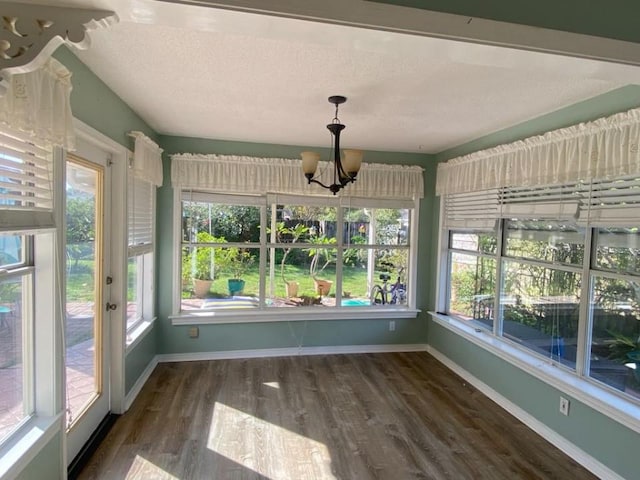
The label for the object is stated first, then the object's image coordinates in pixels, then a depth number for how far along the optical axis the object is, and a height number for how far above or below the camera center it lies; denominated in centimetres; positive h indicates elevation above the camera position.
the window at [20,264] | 151 -22
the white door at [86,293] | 219 -49
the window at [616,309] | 224 -48
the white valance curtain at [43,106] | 139 +46
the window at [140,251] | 299 -27
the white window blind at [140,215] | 295 +5
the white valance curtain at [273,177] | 378 +53
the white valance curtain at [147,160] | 287 +53
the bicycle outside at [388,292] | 446 -79
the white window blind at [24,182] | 147 +16
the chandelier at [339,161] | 249 +47
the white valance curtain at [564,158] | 215 +56
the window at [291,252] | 398 -30
